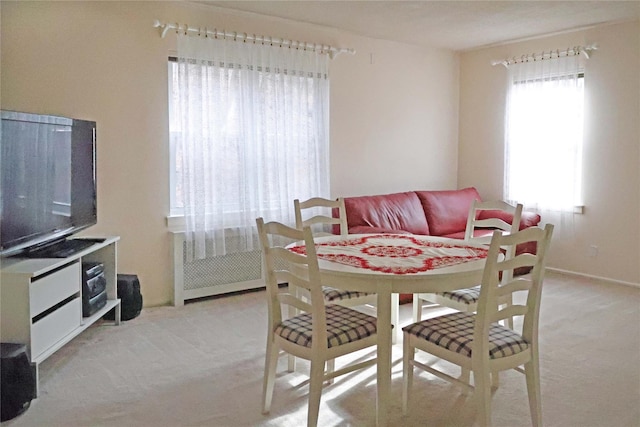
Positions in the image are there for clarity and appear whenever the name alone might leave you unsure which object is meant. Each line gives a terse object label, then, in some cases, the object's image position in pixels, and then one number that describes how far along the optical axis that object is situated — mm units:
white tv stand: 2771
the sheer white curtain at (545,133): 5527
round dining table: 2480
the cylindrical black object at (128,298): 4035
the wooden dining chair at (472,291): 3088
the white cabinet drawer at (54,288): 2857
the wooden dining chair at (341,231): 3182
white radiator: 4555
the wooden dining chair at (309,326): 2387
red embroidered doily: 2654
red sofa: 5180
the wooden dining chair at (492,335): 2281
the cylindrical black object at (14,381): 2537
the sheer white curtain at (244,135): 4504
